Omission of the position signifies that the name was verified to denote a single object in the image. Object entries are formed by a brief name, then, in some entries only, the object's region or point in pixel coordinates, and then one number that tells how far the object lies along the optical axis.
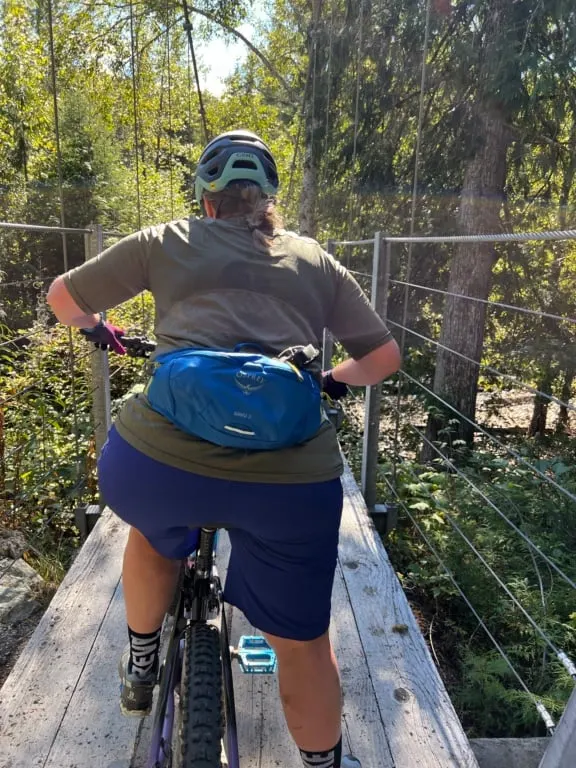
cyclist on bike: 1.12
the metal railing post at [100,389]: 3.10
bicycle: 1.10
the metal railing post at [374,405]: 2.93
